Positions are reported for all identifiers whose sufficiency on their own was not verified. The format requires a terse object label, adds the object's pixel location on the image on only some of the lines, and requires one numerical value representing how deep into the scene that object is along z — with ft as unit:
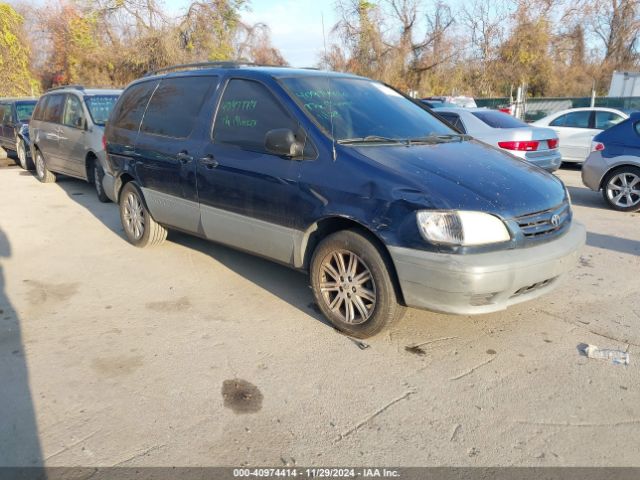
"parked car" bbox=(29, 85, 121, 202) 27.40
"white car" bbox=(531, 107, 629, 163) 37.63
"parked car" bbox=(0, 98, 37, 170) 40.11
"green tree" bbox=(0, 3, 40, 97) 87.97
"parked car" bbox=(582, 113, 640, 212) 24.57
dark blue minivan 10.39
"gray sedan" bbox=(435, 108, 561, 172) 27.09
